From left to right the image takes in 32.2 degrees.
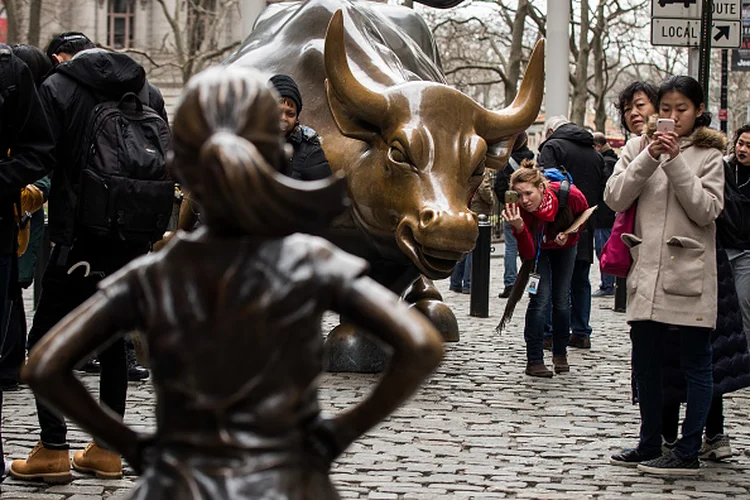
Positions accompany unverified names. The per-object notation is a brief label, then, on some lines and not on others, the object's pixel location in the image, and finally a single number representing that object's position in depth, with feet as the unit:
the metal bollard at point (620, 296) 44.36
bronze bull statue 24.00
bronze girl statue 8.91
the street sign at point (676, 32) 40.93
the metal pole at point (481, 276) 40.52
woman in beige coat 19.98
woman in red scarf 29.53
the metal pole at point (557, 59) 62.18
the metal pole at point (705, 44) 38.32
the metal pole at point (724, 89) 63.83
